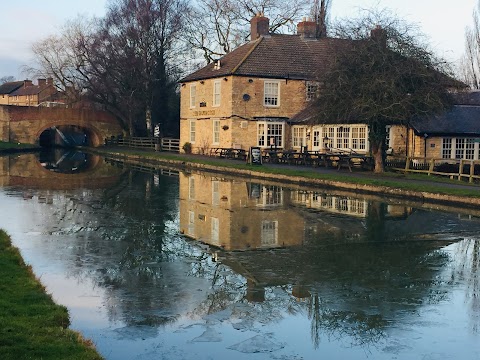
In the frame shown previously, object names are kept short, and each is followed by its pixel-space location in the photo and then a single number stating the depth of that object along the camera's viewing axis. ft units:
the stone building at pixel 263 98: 124.67
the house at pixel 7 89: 339.77
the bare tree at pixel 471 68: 171.01
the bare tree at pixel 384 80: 82.48
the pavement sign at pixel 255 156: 106.32
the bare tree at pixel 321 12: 164.55
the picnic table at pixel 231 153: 125.39
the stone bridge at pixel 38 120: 185.88
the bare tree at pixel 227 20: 180.65
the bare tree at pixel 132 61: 162.09
